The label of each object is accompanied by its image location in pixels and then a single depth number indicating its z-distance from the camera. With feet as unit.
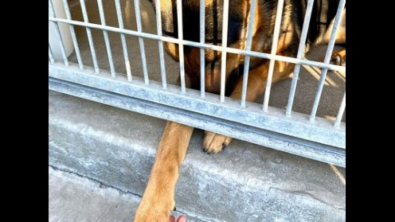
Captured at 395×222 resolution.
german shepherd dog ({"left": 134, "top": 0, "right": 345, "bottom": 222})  3.71
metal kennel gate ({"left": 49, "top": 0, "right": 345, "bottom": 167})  3.71
